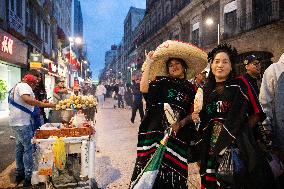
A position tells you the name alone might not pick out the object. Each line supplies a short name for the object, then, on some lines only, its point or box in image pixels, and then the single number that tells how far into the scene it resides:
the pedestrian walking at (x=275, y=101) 2.89
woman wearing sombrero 3.05
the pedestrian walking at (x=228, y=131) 2.44
